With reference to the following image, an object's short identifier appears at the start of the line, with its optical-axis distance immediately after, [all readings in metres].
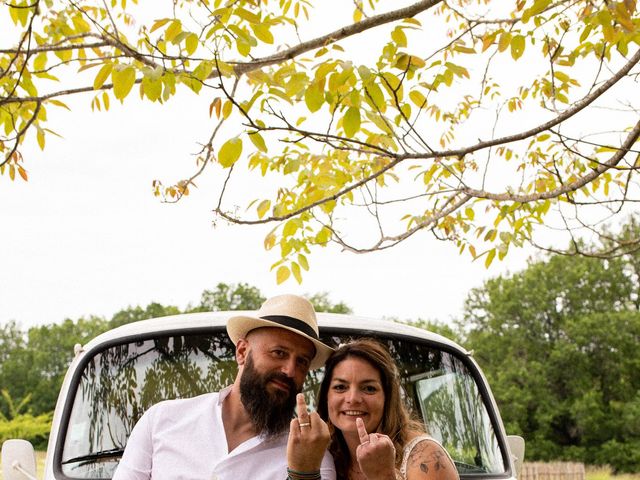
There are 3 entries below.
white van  4.33
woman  3.26
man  3.65
